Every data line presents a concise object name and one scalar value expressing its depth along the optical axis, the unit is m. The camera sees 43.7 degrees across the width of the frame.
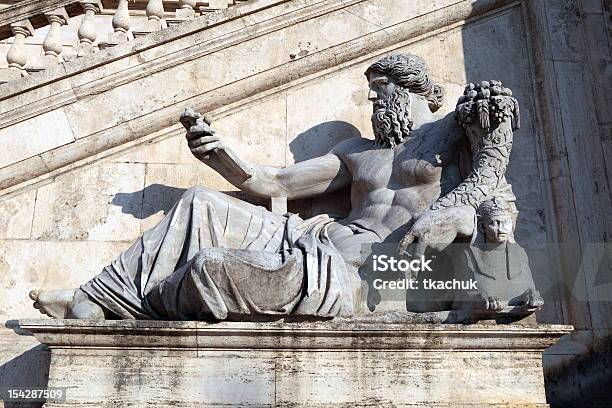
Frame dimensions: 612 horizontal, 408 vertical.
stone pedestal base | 4.32
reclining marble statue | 4.48
